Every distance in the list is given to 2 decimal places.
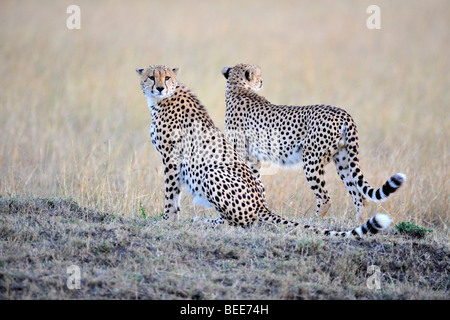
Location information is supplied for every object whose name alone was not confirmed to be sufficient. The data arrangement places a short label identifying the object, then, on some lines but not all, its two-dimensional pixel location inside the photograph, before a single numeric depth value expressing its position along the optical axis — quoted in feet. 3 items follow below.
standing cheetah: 42.68
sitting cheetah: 37.06
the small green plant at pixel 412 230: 36.23
